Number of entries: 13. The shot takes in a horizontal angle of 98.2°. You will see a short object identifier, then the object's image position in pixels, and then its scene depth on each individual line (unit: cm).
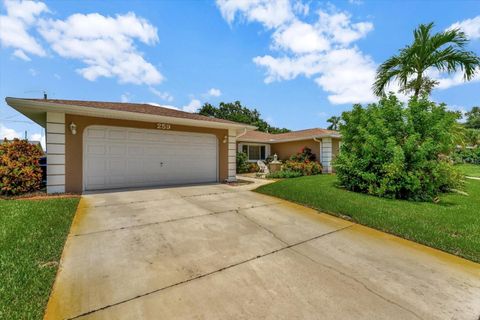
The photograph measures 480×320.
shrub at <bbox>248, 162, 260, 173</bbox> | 1538
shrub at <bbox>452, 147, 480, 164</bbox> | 2537
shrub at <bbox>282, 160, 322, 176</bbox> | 1339
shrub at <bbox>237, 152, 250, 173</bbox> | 1468
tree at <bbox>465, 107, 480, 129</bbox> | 4506
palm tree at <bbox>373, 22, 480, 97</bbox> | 744
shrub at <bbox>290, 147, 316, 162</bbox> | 1510
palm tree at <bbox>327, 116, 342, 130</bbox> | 3828
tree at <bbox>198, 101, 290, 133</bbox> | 3738
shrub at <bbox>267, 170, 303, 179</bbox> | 1222
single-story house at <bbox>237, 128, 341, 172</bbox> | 1432
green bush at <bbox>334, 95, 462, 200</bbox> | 611
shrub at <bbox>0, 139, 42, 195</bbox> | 630
